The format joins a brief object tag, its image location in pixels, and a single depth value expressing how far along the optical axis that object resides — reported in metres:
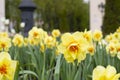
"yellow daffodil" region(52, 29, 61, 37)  3.57
